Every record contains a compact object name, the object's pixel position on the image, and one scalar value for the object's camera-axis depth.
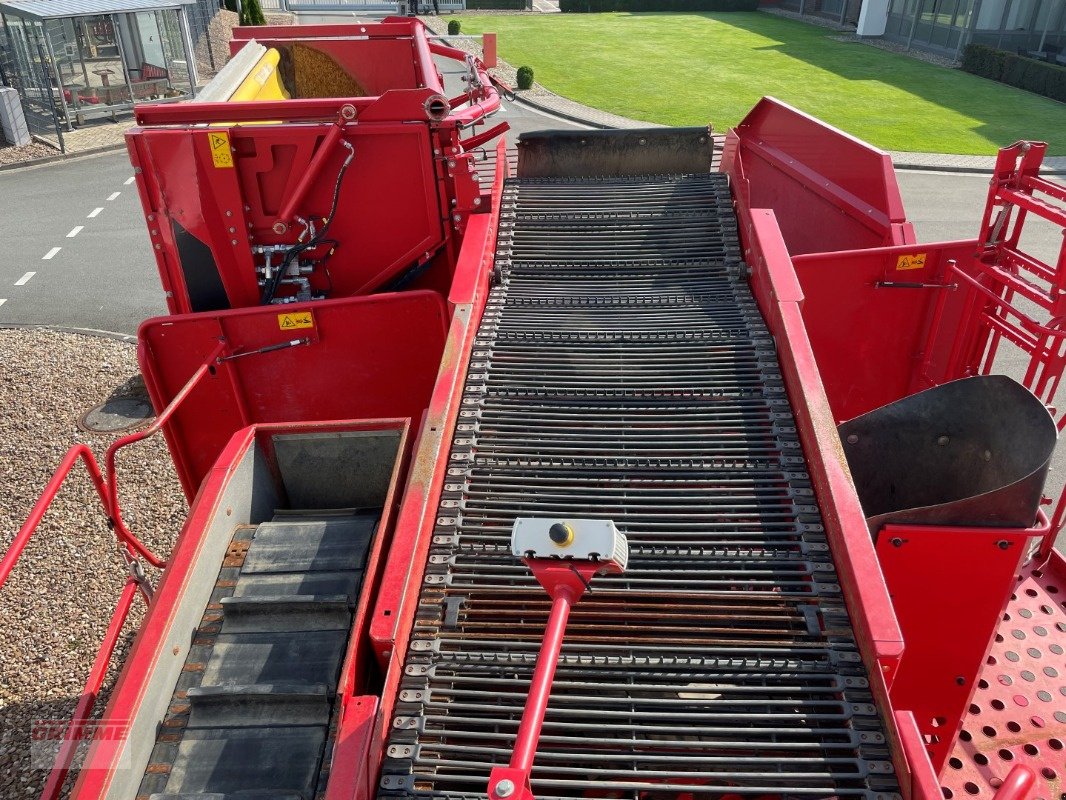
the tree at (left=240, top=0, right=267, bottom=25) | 23.52
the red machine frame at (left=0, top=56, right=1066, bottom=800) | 3.22
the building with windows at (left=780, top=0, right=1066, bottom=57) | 25.31
